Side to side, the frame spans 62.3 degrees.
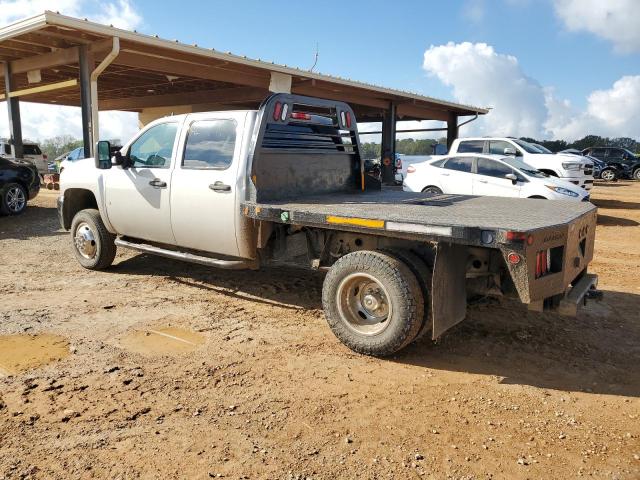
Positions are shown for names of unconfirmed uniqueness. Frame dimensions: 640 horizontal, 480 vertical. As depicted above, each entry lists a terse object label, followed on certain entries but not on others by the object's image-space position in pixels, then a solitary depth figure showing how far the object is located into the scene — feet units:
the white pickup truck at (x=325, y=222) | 12.38
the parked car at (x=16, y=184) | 38.37
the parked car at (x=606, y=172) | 95.09
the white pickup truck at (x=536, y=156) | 45.44
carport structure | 35.81
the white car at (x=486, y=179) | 35.86
